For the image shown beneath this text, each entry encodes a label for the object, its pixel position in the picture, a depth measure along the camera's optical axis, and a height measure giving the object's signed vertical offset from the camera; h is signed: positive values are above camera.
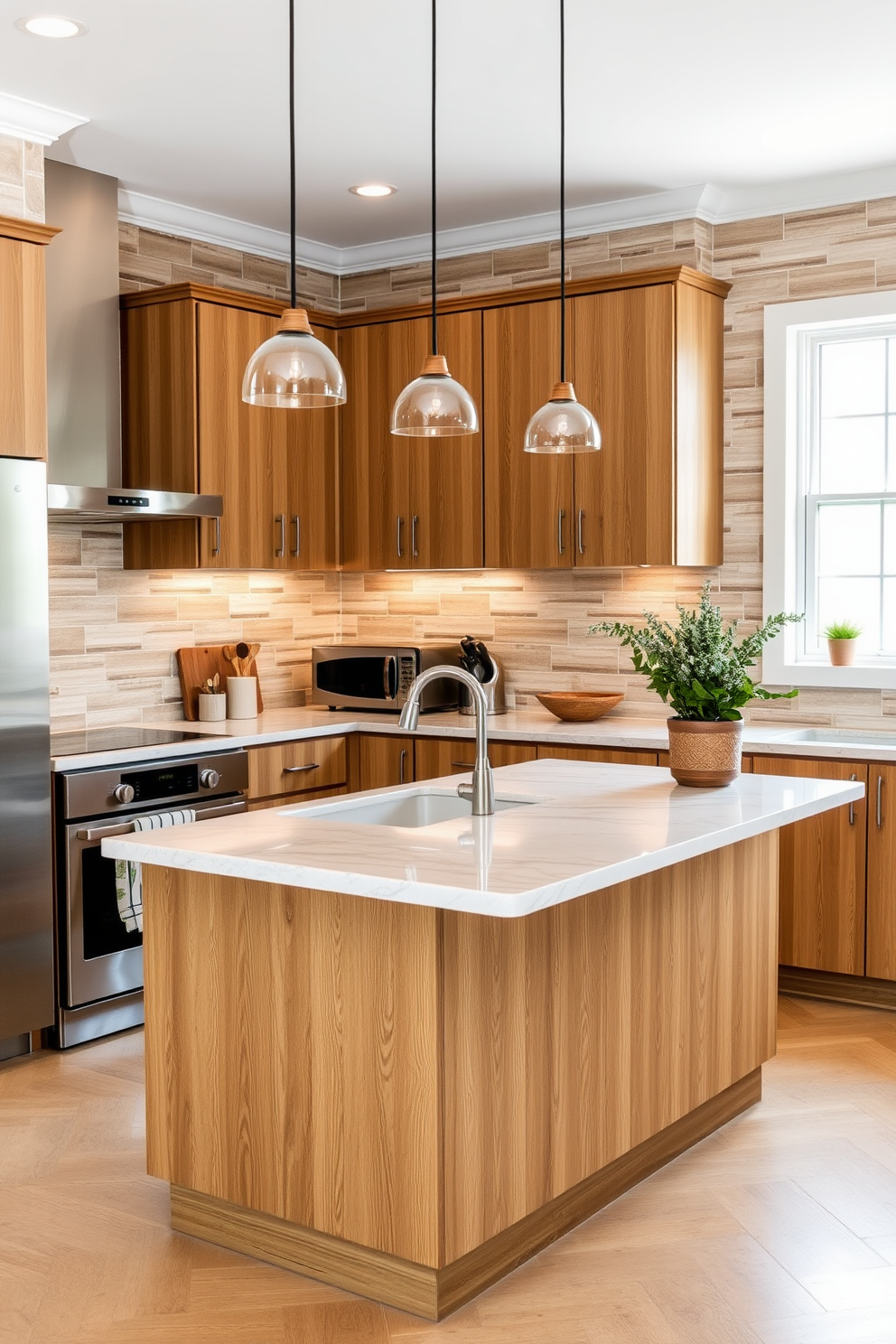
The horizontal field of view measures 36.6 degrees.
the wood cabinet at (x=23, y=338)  4.02 +0.74
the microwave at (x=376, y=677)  5.38 -0.37
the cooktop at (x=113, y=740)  4.41 -0.52
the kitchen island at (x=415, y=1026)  2.52 -0.89
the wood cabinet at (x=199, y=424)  4.97 +0.61
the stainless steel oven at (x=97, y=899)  4.19 -0.98
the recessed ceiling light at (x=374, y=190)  4.95 +1.46
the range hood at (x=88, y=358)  4.60 +0.80
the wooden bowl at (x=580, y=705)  5.16 -0.46
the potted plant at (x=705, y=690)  3.47 -0.27
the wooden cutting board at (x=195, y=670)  5.36 -0.34
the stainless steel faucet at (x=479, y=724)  2.90 -0.30
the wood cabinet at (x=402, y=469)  5.39 +0.48
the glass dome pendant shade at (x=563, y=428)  3.15 +0.37
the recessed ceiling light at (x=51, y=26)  3.49 +1.46
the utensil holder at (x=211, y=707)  5.27 -0.47
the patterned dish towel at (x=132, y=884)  4.31 -0.95
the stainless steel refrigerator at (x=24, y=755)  3.97 -0.50
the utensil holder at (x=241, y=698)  5.38 -0.45
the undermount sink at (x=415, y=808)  3.32 -0.55
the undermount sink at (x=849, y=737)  4.86 -0.55
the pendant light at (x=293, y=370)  2.58 +0.41
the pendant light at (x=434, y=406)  2.85 +0.38
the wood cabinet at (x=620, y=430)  4.92 +0.58
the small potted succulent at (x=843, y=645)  4.98 -0.22
